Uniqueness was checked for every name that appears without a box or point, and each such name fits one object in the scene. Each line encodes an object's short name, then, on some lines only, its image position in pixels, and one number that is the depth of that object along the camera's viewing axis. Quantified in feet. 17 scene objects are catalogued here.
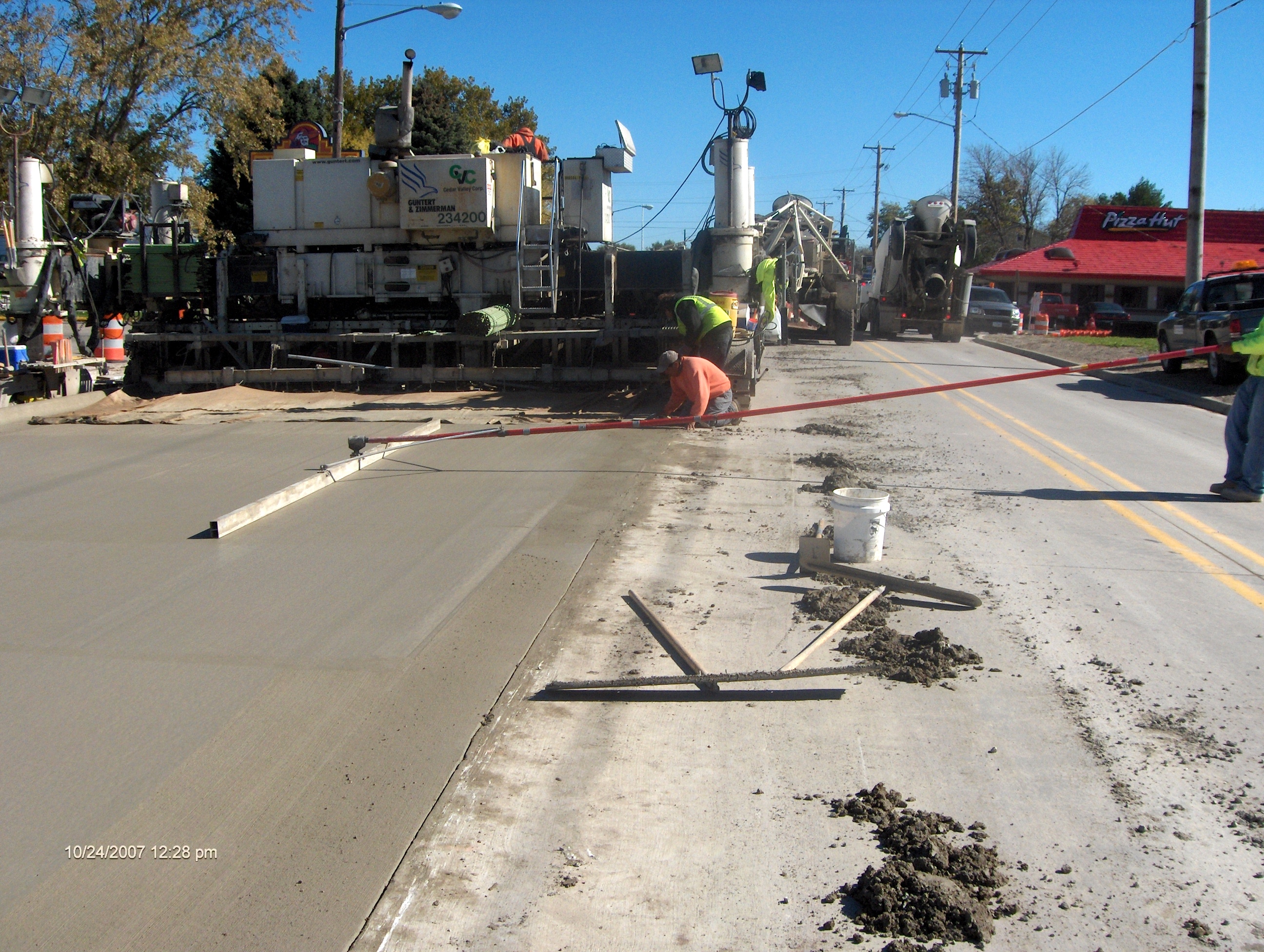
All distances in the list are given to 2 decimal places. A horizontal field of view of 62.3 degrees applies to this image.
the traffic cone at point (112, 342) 50.52
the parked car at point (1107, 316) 134.41
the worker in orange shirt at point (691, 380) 37.14
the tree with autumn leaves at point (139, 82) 78.12
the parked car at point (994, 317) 113.39
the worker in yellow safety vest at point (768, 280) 49.37
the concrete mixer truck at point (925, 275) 90.63
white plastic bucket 21.95
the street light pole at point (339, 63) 69.82
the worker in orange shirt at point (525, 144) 52.80
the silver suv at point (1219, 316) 52.34
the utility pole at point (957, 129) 145.79
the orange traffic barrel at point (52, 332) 47.65
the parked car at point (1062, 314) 138.82
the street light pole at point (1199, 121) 63.00
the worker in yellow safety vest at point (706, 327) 41.39
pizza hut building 148.05
